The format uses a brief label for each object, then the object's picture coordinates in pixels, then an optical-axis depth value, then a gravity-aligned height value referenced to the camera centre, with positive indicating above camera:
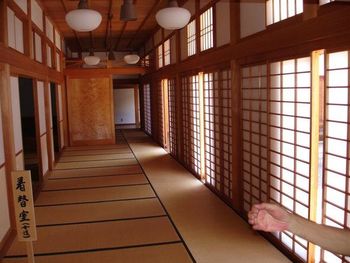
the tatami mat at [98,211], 4.87 -1.57
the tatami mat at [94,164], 8.32 -1.51
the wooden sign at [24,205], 2.59 -0.74
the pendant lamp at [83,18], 3.41 +0.75
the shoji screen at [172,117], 8.87 -0.52
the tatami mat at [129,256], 3.63 -1.59
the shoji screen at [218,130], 5.27 -0.55
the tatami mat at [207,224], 3.71 -1.58
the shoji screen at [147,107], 13.52 -0.38
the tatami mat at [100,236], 3.98 -1.58
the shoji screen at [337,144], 2.72 -0.40
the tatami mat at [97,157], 9.23 -1.50
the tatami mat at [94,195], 5.72 -1.56
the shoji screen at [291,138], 3.28 -0.43
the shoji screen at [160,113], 10.84 -0.49
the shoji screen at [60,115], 10.24 -0.44
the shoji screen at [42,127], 6.68 -0.52
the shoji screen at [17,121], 4.69 -0.28
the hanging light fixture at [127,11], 4.41 +1.03
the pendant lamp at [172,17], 3.47 +0.75
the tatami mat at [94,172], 7.44 -1.53
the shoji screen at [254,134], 4.10 -0.46
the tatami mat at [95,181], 6.60 -1.54
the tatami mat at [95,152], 10.10 -1.49
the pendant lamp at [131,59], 9.96 +1.05
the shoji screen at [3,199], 4.00 -1.10
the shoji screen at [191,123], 6.96 -0.54
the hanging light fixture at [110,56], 11.23 +1.28
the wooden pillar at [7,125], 4.14 -0.28
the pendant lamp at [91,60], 9.91 +1.03
